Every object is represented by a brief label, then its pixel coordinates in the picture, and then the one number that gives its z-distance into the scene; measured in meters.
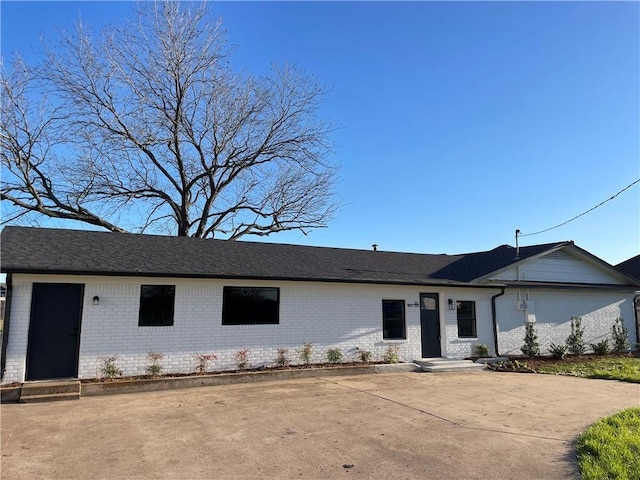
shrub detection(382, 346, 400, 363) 14.07
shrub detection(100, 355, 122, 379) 10.54
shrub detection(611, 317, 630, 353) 17.77
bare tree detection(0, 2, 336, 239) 20.16
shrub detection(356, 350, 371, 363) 13.85
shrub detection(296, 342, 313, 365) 12.98
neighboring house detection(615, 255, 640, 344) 32.13
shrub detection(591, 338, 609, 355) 17.03
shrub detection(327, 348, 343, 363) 13.34
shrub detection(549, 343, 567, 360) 15.69
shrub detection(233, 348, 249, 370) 12.07
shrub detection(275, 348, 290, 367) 12.62
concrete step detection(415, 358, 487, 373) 13.72
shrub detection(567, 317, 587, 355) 16.83
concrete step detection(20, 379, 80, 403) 8.82
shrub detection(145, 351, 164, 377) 10.92
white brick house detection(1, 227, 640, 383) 10.38
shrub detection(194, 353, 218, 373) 11.55
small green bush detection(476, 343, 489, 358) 15.40
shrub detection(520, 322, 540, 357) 15.91
